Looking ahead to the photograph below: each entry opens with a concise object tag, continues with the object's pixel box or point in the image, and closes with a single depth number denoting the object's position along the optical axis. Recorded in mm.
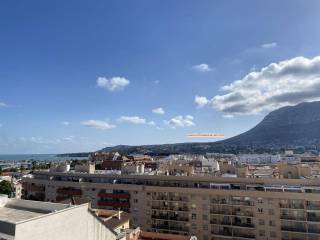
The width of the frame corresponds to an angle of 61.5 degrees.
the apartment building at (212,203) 37125
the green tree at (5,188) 70688
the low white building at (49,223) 14914
